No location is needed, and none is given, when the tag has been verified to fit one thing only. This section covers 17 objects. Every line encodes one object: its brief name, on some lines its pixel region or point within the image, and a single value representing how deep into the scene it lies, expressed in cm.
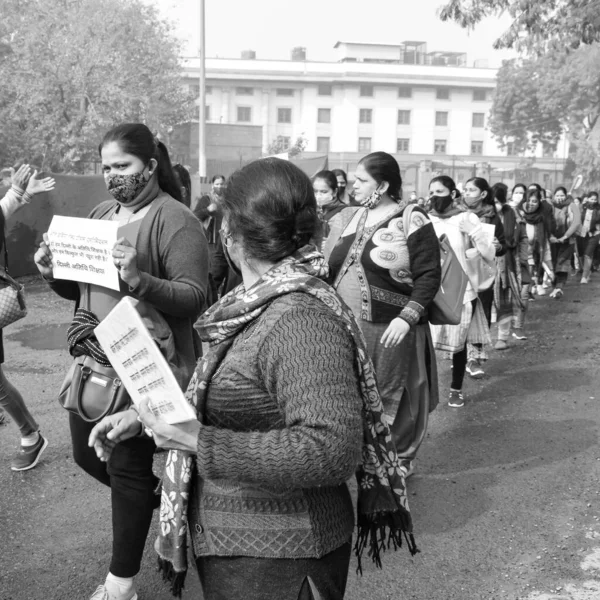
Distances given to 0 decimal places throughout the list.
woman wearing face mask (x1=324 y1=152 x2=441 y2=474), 434
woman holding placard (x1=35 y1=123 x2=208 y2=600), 302
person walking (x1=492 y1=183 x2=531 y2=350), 909
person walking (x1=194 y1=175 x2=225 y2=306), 735
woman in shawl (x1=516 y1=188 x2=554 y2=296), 1197
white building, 7519
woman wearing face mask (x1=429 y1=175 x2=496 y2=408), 639
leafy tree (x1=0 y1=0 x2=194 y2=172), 1933
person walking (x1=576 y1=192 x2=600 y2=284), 1673
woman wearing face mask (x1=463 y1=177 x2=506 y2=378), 772
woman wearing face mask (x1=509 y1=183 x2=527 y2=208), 1109
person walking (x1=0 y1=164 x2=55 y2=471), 440
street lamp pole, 2171
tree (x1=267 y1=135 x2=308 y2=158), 3609
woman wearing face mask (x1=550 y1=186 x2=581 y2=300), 1481
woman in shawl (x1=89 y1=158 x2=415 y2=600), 174
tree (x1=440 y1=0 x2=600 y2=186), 1034
